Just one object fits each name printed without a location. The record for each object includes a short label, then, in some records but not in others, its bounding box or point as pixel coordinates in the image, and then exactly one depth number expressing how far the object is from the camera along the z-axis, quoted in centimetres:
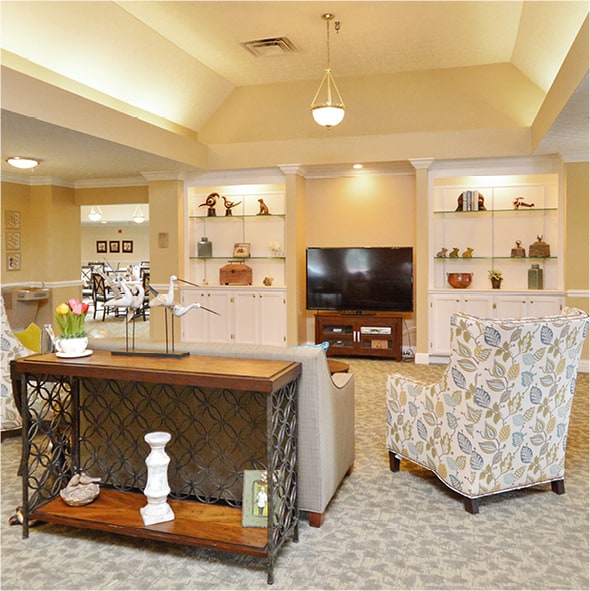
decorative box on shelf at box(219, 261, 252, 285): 805
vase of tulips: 283
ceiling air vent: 605
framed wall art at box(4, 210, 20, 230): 835
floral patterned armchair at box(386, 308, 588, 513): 282
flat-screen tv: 738
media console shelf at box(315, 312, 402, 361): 740
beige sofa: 273
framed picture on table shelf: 255
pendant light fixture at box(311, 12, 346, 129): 553
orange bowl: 720
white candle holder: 258
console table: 247
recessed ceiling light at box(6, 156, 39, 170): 654
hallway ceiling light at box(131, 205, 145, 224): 1527
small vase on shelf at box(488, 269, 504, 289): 713
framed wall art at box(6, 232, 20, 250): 831
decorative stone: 280
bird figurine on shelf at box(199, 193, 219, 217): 811
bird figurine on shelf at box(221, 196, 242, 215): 812
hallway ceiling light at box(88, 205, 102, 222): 1526
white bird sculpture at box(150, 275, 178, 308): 293
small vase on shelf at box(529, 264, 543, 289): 696
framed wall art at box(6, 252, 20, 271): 832
